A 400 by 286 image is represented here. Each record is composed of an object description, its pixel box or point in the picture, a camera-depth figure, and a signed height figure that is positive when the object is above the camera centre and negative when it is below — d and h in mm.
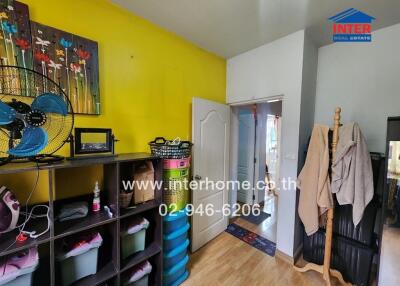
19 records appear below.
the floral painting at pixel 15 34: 1060 +602
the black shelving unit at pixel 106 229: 921 -575
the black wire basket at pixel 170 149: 1530 -148
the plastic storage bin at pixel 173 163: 1581 -280
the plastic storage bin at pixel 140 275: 1323 -1108
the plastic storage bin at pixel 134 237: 1304 -821
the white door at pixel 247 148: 3408 -276
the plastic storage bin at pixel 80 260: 1058 -817
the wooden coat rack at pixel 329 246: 1555 -1028
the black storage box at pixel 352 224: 1574 -850
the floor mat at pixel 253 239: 2165 -1419
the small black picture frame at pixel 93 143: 1203 -86
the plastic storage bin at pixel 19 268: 847 -694
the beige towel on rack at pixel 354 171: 1438 -301
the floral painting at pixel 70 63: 1186 +502
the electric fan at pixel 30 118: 899 +72
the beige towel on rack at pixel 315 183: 1580 -453
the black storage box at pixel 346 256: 1575 -1194
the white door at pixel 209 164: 2046 -387
